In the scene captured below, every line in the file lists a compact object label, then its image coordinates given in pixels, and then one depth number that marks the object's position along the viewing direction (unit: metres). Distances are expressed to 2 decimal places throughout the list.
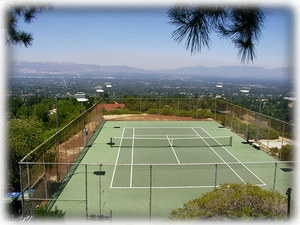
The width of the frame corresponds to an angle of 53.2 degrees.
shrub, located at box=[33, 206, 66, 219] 6.68
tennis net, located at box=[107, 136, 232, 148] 16.58
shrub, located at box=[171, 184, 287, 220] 5.22
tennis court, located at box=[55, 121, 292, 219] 9.20
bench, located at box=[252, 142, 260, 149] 16.37
